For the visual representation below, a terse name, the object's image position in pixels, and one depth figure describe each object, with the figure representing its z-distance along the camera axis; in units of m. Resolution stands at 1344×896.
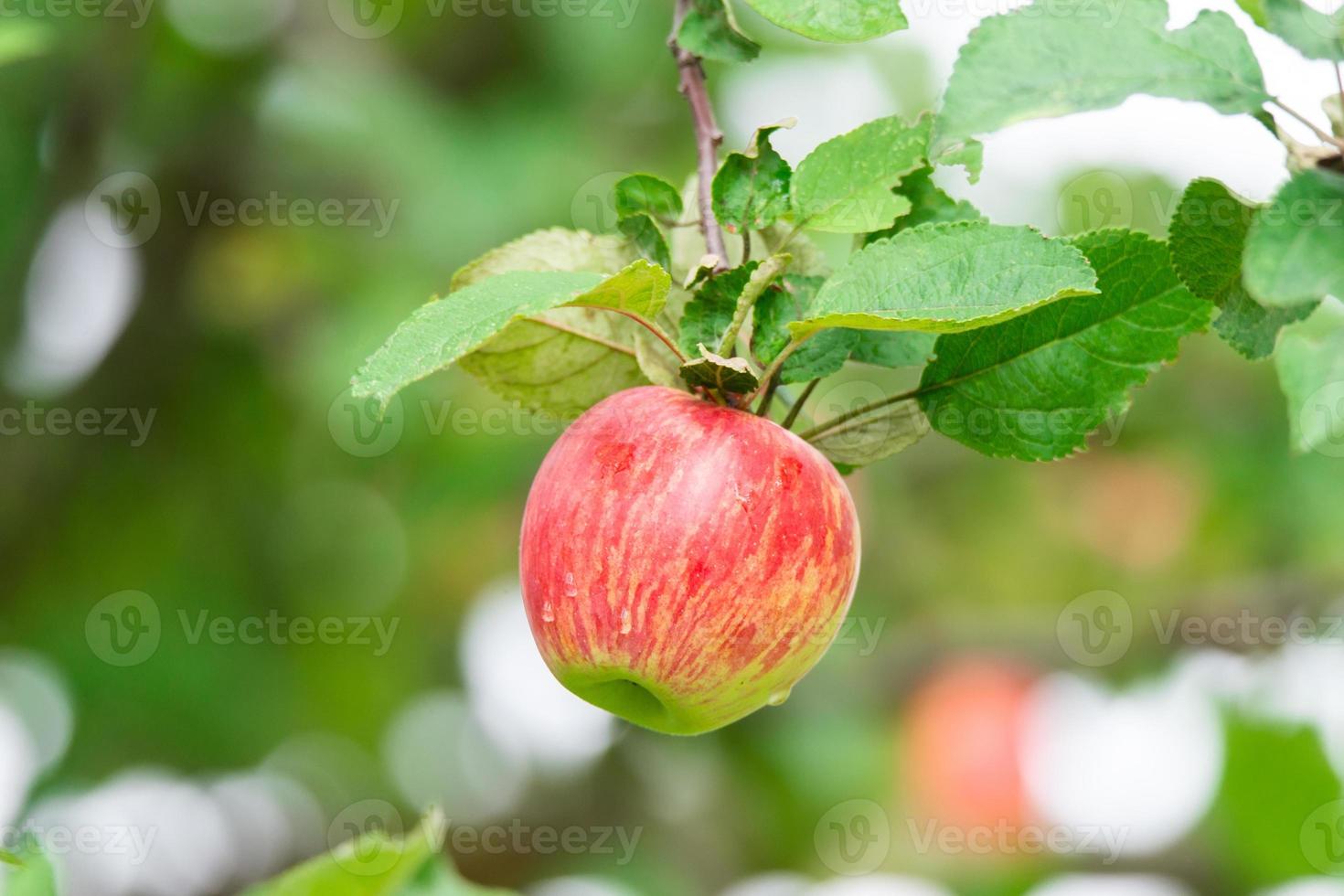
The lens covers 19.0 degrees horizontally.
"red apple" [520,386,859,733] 0.79
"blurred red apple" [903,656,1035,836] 2.24
